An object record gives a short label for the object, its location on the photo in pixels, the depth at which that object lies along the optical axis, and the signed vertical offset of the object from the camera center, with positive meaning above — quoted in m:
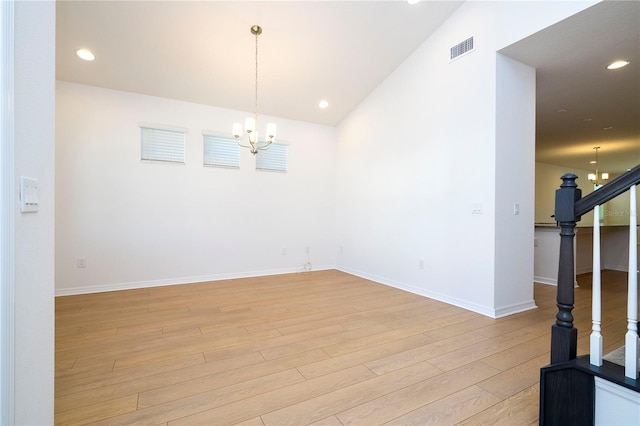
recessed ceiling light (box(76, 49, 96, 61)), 3.25 +1.87
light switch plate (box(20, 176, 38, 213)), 0.91 +0.05
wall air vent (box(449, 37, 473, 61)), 3.17 +1.93
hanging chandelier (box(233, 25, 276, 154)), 3.22 +0.98
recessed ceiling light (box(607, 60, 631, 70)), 3.03 +1.65
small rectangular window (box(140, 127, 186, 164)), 4.14 +1.01
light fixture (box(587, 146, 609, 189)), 7.38 +0.96
